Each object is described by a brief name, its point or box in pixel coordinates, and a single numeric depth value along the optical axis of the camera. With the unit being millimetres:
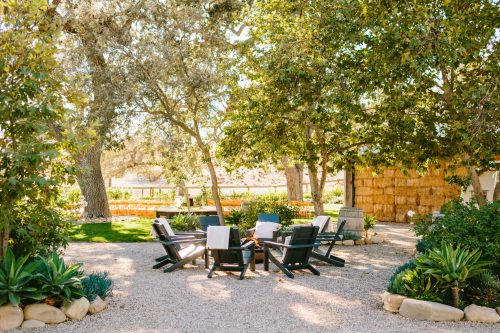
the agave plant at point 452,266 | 6402
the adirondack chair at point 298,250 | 8922
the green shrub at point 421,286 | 6457
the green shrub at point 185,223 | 14516
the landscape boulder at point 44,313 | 5930
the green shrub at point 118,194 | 27642
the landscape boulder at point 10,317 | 5695
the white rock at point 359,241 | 13703
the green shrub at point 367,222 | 14719
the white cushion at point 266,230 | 11148
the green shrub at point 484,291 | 6496
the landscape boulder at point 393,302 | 6512
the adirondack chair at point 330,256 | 9987
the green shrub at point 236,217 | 16650
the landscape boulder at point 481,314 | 6094
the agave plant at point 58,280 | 6145
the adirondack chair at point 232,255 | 8914
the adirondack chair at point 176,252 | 9477
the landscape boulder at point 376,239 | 13956
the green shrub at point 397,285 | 6676
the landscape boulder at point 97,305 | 6387
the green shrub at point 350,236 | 13562
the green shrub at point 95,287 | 6559
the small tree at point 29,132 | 6250
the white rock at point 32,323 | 5797
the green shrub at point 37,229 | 6820
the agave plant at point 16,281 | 5891
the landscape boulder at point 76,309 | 6098
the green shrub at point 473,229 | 6934
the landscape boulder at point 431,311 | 6148
